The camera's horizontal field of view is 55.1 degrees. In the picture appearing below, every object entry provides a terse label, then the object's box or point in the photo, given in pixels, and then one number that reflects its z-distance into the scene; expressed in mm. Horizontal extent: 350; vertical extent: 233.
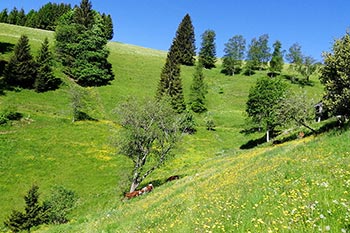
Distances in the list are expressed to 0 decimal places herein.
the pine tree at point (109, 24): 167950
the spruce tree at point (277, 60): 135625
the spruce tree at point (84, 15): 112750
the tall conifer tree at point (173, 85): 93919
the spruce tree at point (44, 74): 83250
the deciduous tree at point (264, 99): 63562
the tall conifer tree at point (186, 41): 137625
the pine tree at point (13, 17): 163588
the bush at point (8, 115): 64312
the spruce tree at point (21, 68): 81500
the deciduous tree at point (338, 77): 26891
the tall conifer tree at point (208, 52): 146375
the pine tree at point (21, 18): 166000
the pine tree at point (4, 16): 162175
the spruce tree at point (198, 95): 97125
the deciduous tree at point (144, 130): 38656
